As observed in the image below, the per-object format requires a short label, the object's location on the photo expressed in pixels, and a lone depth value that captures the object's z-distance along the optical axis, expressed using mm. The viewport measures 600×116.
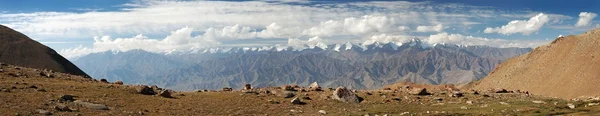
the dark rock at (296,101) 59125
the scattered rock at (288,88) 73569
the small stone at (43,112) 39356
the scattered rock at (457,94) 68750
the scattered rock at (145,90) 58250
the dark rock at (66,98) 46962
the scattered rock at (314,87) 75156
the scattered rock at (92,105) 44625
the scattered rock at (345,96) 61656
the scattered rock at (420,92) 70750
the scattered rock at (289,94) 63706
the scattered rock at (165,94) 58594
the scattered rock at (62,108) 41938
